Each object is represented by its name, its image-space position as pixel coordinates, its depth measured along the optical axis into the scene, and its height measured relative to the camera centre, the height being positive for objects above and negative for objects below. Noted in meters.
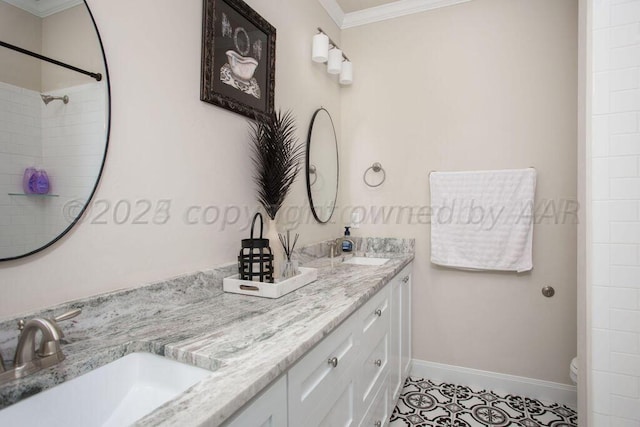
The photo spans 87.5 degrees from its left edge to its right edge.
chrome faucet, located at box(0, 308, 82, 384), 0.67 -0.29
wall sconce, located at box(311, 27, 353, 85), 2.06 +1.03
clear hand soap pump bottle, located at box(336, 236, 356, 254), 2.40 -0.21
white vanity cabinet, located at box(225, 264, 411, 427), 0.76 -0.52
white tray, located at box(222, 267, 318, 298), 1.24 -0.28
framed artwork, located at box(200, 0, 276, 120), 1.29 +0.67
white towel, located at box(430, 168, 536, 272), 2.08 -0.02
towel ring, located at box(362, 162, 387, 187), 2.49 +0.33
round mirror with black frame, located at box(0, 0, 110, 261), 0.75 +0.23
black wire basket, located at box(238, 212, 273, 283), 1.31 -0.19
